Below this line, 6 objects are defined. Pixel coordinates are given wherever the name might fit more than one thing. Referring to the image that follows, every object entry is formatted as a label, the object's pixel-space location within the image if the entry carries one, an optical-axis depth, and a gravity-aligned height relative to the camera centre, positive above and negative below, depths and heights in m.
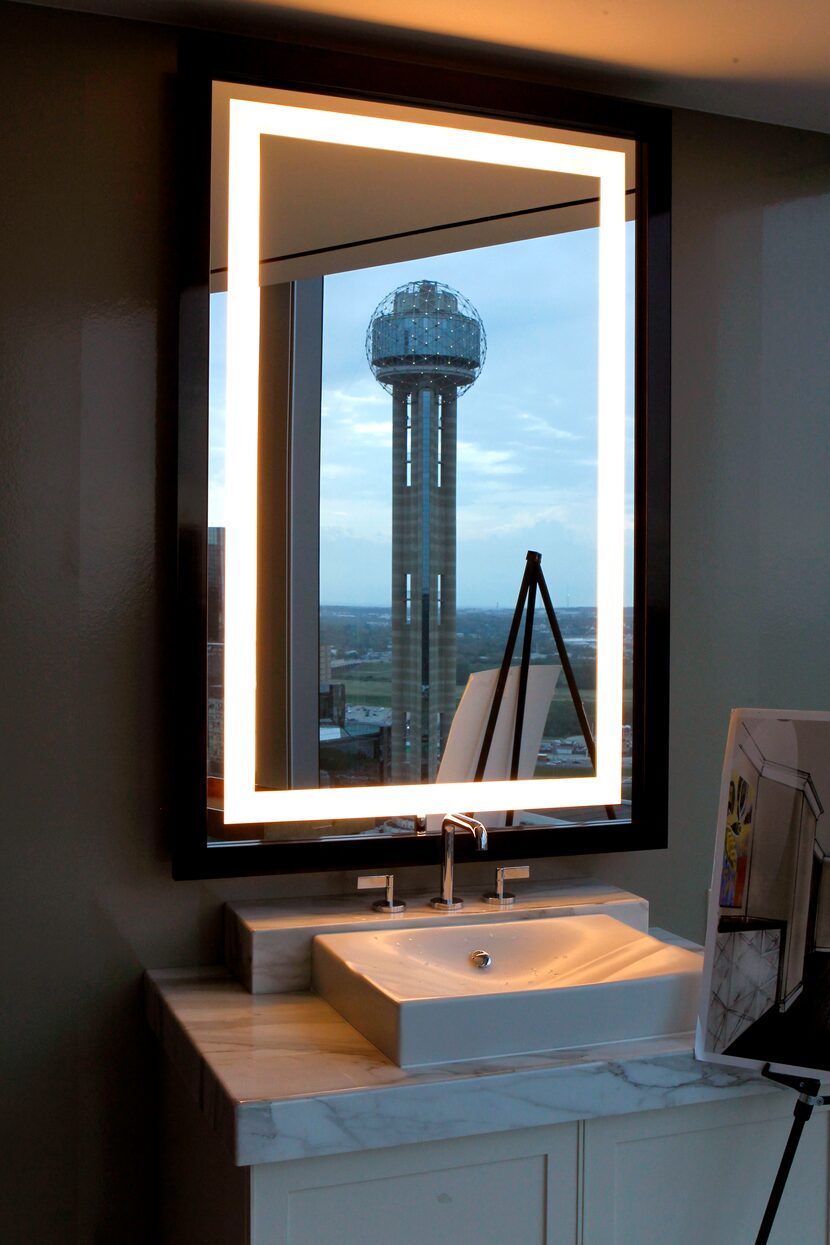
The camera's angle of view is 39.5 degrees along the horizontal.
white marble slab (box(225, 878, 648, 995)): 1.95 -0.49
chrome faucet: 2.08 -0.39
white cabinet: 1.54 -0.77
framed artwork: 1.62 -0.37
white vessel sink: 1.62 -0.53
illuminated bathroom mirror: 2.06 +0.32
